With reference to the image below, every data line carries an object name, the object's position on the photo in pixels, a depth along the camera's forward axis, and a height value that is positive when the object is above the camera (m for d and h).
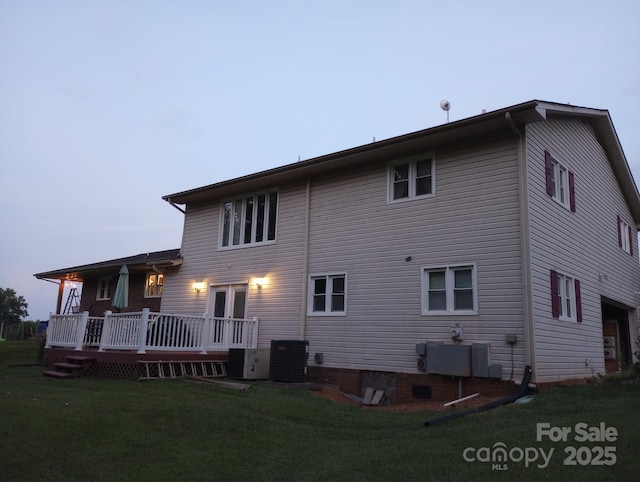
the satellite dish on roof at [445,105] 13.85 +6.51
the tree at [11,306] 74.12 +3.67
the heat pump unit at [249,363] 12.89 -0.50
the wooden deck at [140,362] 12.09 -0.56
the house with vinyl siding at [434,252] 10.48 +2.38
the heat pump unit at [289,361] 12.34 -0.39
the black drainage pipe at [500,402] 7.90 -0.82
